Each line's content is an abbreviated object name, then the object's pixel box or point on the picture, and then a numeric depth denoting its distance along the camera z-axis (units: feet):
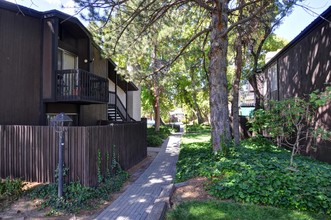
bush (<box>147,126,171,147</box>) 57.24
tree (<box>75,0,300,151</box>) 27.30
